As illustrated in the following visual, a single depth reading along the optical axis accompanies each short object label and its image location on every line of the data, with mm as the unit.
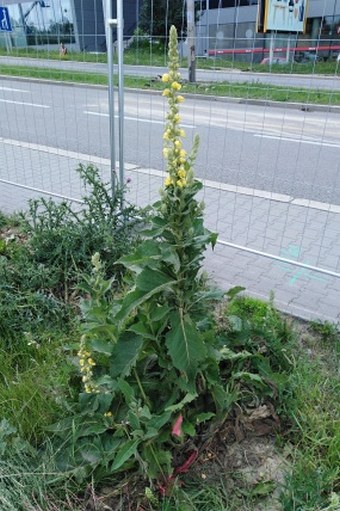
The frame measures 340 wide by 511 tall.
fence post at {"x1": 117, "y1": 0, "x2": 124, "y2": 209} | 3562
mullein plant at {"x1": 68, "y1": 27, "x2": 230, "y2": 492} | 1772
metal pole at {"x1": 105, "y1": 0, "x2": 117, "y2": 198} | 3615
